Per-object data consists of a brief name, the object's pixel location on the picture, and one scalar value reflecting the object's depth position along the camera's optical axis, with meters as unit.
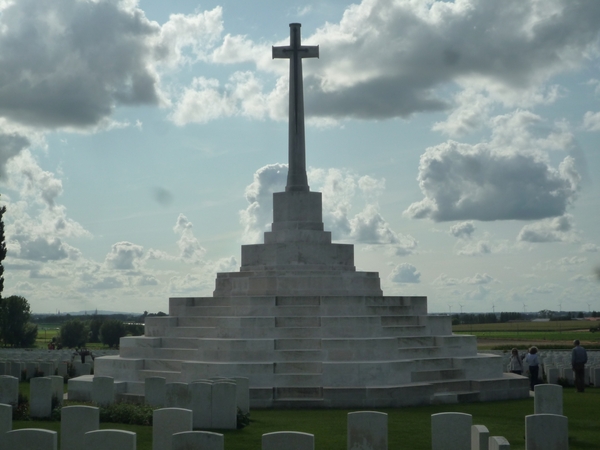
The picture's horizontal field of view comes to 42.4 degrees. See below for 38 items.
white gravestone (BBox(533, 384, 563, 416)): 11.88
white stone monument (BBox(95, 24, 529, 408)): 16.19
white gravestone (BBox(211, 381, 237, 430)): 12.44
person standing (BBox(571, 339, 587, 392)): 18.74
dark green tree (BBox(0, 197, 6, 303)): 30.12
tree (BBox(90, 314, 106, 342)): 73.23
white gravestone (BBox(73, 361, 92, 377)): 22.17
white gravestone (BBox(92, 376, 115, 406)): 14.43
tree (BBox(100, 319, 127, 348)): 64.12
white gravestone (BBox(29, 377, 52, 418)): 13.55
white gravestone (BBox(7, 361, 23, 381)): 21.36
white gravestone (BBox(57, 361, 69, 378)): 22.38
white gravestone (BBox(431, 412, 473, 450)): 9.27
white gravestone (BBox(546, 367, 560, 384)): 19.70
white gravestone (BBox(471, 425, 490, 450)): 8.61
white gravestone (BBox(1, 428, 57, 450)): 8.28
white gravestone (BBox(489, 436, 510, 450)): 7.75
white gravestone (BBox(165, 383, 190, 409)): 12.80
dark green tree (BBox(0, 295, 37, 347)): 64.69
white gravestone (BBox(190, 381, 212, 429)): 12.51
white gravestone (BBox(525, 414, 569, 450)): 8.81
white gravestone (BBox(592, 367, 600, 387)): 20.64
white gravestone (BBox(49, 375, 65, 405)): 14.22
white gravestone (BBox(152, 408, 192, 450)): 9.62
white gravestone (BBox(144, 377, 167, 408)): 14.38
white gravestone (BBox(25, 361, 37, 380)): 22.63
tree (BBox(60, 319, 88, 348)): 63.41
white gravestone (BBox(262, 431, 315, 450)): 8.00
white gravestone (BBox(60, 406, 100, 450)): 9.76
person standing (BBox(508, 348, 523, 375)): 19.98
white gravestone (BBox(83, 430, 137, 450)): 8.02
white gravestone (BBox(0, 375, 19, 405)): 13.94
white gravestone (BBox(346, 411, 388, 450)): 9.29
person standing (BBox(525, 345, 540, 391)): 18.72
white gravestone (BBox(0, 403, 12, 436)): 10.00
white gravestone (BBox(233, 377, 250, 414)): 13.74
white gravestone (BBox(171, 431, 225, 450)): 8.12
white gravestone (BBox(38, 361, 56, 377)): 21.94
